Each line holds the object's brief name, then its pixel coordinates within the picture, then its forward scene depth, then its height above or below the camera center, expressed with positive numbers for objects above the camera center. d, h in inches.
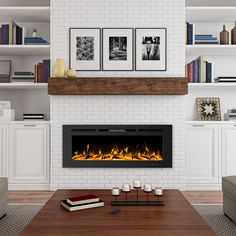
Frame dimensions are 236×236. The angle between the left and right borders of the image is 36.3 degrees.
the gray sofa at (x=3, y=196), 131.5 -29.9
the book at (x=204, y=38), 192.1 +41.7
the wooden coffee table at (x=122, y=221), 82.8 -26.5
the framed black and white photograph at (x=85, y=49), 182.2 +33.5
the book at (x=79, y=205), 100.0 -25.6
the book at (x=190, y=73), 190.2 +22.7
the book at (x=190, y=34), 190.1 +43.4
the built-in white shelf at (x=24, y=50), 183.9 +34.4
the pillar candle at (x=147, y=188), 110.1 -22.1
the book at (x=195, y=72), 190.1 +23.2
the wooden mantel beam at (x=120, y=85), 176.6 +15.0
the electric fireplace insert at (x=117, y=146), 180.7 -15.2
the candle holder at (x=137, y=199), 106.7 -24.7
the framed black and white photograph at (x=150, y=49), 182.4 +33.9
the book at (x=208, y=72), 189.5 +23.2
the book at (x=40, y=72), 188.2 +22.4
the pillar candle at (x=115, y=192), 107.7 -22.9
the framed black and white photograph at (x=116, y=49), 182.2 +33.8
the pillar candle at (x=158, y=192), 108.5 -23.0
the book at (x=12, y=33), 187.5 +42.9
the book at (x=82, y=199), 101.6 -24.2
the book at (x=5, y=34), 187.8 +42.4
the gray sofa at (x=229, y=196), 126.7 -29.1
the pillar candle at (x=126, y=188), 108.8 -21.9
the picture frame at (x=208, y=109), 200.5 +4.0
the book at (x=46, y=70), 187.5 +23.4
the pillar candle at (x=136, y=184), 110.5 -21.0
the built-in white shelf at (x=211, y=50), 186.2 +35.5
